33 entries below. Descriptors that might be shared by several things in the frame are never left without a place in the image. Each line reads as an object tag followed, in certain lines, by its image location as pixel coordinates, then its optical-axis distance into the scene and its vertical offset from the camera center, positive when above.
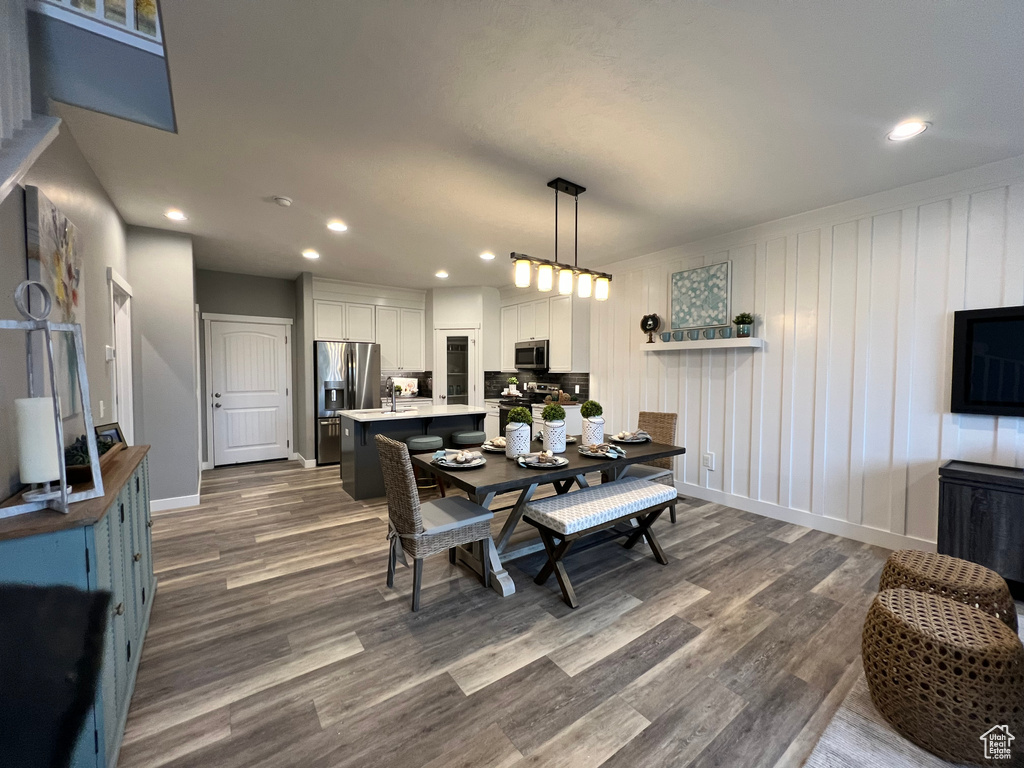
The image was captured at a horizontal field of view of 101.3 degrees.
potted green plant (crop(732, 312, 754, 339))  3.76 +0.41
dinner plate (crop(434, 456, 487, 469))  2.49 -0.57
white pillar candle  1.29 -0.22
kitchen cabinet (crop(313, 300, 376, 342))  5.76 +0.67
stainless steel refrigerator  5.67 -0.23
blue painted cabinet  1.16 -0.62
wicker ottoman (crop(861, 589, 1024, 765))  1.36 -1.04
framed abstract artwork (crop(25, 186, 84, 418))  1.67 +0.46
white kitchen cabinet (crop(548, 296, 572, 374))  5.50 +0.44
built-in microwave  5.88 +0.19
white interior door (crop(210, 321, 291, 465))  5.61 -0.32
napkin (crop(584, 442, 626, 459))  2.79 -0.56
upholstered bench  2.36 -0.86
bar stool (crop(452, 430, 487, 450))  4.75 -0.81
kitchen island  4.26 -0.68
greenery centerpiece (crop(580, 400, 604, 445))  2.95 -0.40
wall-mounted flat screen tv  2.58 +0.04
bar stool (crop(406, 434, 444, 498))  4.38 -0.80
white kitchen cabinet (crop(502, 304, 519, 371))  6.41 +0.53
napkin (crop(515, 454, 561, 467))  2.55 -0.56
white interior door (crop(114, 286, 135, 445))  3.38 +0.01
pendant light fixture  2.82 +0.67
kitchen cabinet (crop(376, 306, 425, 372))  6.40 +0.48
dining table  2.25 -0.61
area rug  1.43 -1.34
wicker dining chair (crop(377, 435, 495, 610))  2.21 -0.86
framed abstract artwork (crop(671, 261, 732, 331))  3.98 +0.71
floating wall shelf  3.74 +0.22
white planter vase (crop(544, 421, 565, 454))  2.87 -0.47
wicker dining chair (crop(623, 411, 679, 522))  3.51 -0.63
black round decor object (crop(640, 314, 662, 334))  4.50 +0.48
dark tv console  2.38 -0.88
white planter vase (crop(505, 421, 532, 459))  2.72 -0.46
